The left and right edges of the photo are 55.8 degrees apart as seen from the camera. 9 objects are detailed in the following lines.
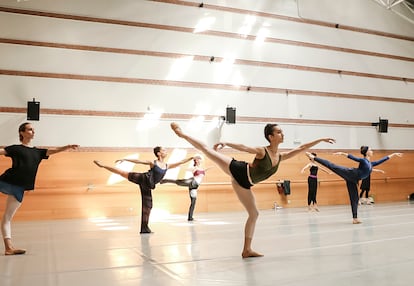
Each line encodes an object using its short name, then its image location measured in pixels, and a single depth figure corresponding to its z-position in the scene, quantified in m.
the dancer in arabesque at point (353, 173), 8.47
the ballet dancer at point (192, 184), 10.38
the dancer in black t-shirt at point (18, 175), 5.29
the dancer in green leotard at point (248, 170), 4.95
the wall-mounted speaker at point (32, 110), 11.29
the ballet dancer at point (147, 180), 7.77
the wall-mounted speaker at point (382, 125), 16.36
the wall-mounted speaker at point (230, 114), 13.57
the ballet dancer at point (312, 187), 12.61
